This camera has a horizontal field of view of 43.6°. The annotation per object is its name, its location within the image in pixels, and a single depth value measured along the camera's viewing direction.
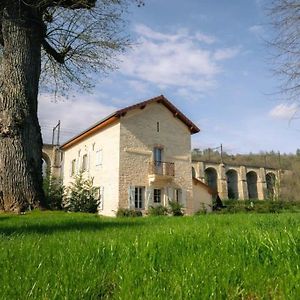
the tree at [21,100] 11.95
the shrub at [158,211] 23.94
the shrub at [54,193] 18.47
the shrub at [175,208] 24.36
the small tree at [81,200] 20.05
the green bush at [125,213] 22.49
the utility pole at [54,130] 51.50
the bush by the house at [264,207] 27.91
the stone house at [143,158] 28.42
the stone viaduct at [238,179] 63.34
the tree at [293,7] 9.25
